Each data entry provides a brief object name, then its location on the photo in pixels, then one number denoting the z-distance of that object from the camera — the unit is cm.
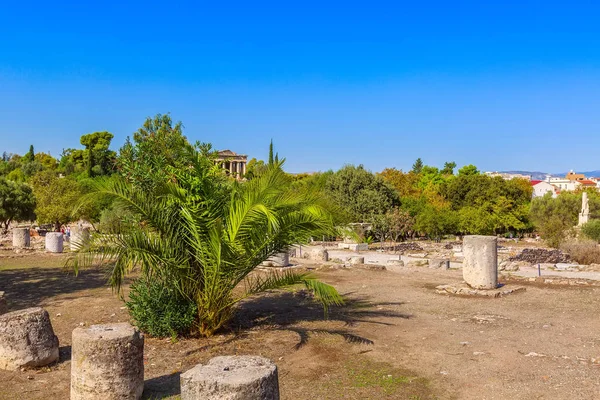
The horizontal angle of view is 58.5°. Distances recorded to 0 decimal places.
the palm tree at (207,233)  867
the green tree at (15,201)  3159
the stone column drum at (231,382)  477
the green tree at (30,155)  8594
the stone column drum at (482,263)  1416
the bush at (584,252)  2330
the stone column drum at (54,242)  2430
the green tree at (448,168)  10586
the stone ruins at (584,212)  3994
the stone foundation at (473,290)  1369
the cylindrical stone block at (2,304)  966
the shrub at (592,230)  3334
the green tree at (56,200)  3522
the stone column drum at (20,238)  2592
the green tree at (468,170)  8802
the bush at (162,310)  906
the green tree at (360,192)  4109
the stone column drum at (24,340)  757
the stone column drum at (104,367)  630
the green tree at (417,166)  11028
